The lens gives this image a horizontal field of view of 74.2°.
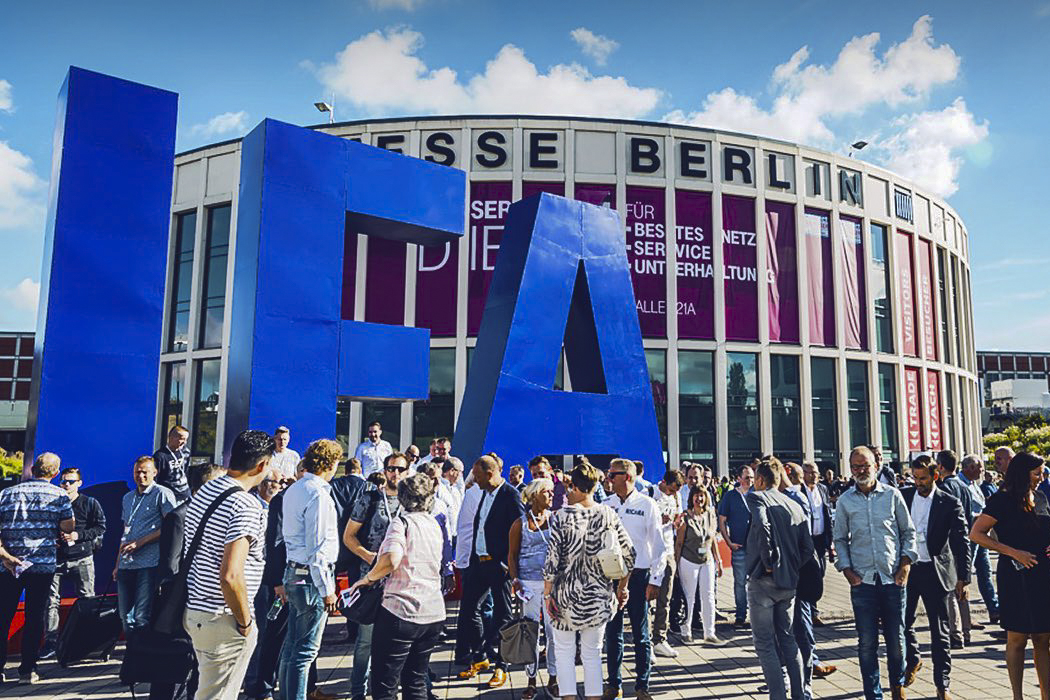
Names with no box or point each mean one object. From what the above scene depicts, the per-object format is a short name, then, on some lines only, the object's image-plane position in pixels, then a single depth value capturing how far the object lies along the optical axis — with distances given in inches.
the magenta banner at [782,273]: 1000.2
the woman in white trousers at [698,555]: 275.1
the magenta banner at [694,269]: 963.3
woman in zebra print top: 168.6
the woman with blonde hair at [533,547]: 204.8
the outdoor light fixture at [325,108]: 1045.2
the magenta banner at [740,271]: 983.0
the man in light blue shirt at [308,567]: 168.9
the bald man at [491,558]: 223.5
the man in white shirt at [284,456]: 282.2
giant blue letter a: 349.7
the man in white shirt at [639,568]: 201.2
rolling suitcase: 187.6
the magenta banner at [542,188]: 939.3
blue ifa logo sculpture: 272.4
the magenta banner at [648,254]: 946.1
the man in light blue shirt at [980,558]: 292.5
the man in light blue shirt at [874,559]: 188.4
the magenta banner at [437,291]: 923.4
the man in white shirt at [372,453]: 382.9
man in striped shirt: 130.0
